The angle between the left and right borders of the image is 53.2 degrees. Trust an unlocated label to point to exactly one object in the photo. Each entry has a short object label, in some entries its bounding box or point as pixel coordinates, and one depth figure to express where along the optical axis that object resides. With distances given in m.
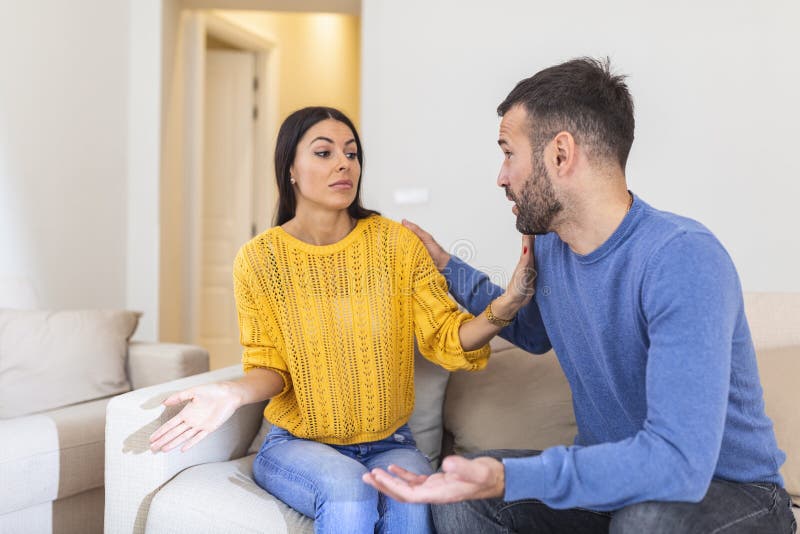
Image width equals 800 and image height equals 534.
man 1.08
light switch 3.73
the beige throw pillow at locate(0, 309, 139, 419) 2.38
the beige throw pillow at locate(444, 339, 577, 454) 1.84
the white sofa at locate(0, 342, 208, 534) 2.00
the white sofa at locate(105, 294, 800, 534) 1.57
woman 1.73
